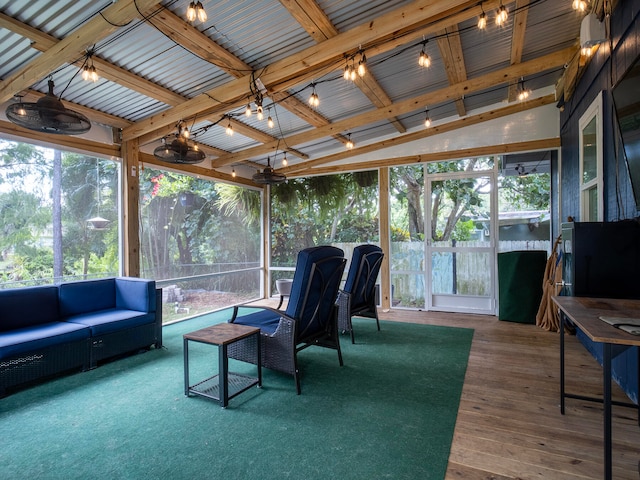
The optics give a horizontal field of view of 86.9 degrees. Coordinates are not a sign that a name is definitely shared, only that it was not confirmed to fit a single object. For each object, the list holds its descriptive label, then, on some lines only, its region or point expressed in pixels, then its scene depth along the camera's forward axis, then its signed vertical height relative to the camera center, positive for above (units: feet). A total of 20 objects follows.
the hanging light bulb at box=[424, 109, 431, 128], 16.92 +5.71
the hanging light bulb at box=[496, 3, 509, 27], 9.03 +5.86
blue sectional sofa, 9.48 -2.70
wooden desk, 4.77 -1.55
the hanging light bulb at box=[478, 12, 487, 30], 9.43 +5.98
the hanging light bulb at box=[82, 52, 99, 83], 9.52 +4.76
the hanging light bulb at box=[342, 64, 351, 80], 10.90 +5.25
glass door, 18.51 -0.43
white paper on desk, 4.90 -1.45
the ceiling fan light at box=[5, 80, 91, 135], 8.45 +3.24
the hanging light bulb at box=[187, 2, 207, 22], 7.77 +5.27
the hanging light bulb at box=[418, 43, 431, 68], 10.86 +5.66
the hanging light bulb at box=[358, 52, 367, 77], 10.69 +5.38
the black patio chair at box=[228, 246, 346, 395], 9.33 -2.30
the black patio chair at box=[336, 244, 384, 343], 13.85 -2.10
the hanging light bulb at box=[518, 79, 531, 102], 15.38 +6.44
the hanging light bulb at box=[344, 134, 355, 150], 18.98 +5.23
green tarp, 16.44 -2.46
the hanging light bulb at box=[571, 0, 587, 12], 8.66 +5.89
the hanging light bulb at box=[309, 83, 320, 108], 12.53 +5.14
